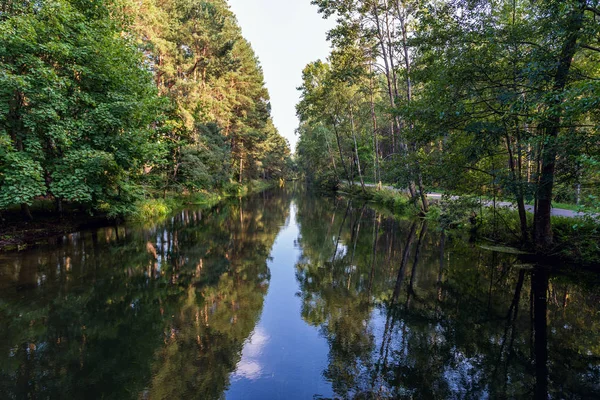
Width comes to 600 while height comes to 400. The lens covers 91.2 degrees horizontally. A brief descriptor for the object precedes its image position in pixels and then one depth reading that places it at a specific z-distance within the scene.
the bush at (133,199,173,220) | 17.69
